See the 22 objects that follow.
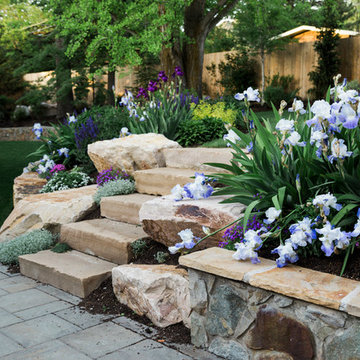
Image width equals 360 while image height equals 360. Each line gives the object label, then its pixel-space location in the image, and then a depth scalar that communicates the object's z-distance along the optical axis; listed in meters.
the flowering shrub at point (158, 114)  6.46
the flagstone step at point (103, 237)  4.11
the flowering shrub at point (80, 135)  6.72
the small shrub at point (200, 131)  6.39
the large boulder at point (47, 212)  5.09
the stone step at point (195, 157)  4.91
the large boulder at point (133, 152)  5.52
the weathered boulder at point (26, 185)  6.30
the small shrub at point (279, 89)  13.68
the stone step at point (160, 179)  4.72
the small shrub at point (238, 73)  16.05
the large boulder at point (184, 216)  3.37
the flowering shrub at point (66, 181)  6.19
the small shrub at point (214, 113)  6.81
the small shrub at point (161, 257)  3.80
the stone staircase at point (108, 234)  4.01
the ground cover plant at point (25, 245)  4.79
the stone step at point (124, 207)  4.65
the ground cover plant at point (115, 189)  5.14
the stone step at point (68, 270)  3.85
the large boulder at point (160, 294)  3.28
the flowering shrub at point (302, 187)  2.54
